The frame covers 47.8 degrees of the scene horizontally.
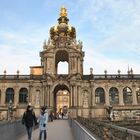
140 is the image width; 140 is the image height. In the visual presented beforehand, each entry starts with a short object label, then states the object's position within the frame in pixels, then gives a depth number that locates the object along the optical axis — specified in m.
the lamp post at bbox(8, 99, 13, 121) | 30.82
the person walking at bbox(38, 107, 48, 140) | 10.30
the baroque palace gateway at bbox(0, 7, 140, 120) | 31.61
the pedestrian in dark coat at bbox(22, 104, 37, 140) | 9.99
